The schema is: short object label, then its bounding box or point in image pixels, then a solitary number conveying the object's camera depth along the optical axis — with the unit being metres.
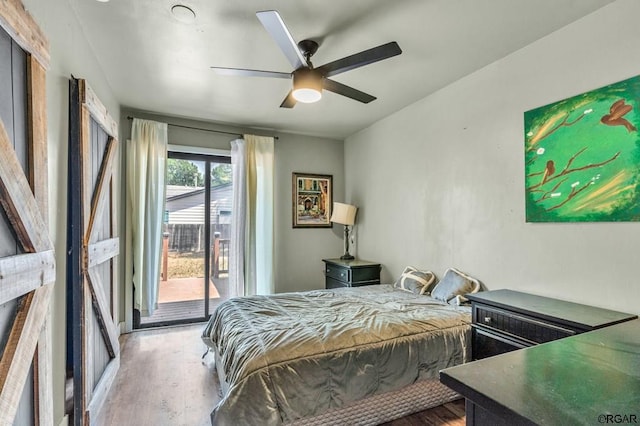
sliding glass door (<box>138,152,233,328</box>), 4.15
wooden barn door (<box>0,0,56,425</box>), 1.21
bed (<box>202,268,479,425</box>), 1.68
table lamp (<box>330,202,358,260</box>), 4.45
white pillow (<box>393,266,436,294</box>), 3.18
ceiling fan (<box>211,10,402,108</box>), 1.84
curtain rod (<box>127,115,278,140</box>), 4.06
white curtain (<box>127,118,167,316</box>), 3.73
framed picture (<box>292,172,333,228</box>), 4.73
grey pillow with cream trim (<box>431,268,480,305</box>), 2.73
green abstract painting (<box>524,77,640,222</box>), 1.83
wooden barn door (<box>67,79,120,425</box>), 1.93
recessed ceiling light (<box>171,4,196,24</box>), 1.95
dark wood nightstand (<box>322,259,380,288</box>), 3.92
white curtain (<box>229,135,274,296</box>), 4.21
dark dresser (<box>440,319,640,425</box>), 0.72
